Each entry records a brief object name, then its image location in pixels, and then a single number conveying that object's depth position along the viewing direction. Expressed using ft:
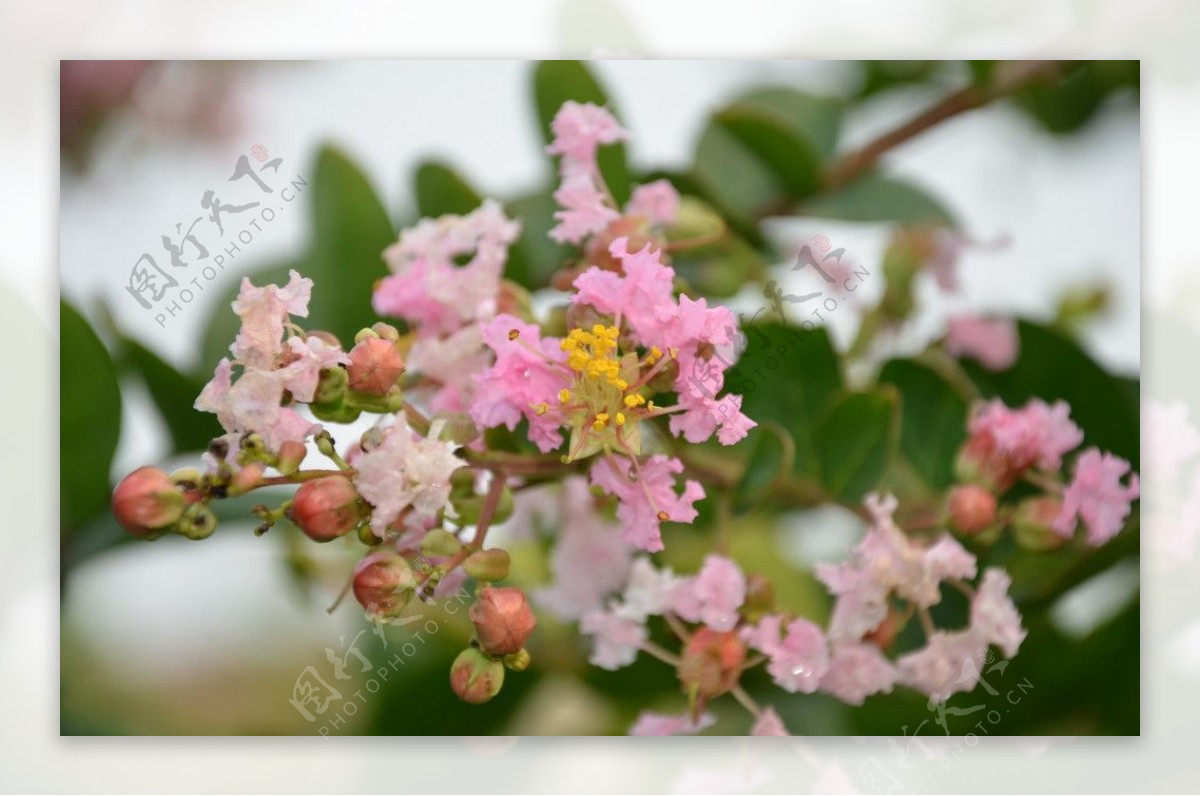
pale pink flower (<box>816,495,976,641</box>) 1.96
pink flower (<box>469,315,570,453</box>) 1.87
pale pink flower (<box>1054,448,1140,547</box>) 1.99
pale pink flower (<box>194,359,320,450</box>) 1.84
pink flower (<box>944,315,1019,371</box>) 2.02
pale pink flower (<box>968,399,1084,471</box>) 1.99
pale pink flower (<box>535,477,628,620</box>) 2.00
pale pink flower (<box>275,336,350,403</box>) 1.84
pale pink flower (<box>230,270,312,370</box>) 1.84
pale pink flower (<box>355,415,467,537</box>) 1.85
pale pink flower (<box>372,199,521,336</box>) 1.94
